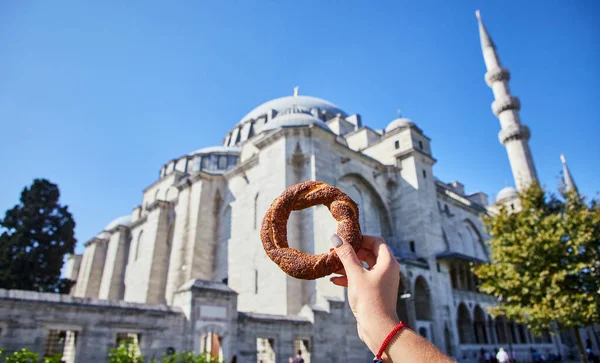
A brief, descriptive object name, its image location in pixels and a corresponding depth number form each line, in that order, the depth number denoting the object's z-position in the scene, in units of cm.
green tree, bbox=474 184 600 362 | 1027
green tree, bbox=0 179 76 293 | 1753
